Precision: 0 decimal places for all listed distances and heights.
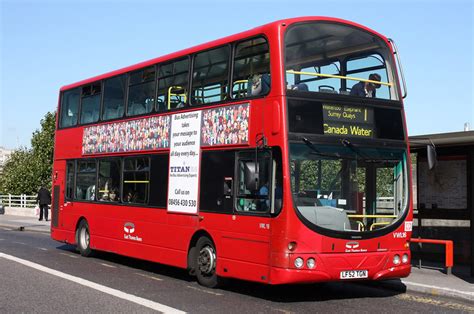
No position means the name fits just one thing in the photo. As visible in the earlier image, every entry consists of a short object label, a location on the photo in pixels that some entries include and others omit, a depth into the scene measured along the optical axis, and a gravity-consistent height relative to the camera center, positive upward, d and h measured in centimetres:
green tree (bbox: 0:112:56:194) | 5672 +366
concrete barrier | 3856 -33
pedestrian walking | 3200 +44
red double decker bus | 903 +88
